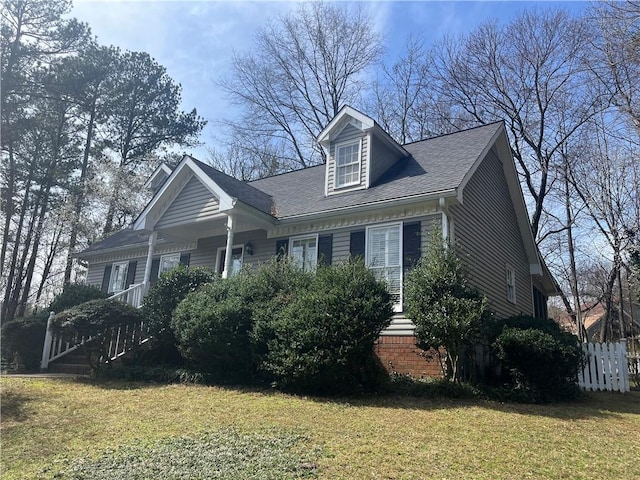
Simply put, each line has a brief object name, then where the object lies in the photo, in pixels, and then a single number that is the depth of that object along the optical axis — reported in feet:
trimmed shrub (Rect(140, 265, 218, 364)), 35.86
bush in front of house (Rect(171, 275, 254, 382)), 29.96
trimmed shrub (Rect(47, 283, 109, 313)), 48.16
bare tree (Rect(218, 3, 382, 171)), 89.45
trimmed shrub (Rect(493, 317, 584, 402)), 28.48
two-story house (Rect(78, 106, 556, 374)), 35.53
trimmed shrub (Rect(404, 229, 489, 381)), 26.68
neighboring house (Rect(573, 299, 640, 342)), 73.41
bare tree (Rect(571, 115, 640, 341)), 53.88
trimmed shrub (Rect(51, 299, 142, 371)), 34.24
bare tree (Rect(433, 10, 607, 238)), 67.05
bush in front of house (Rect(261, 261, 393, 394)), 26.45
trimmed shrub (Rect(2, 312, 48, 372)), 40.96
